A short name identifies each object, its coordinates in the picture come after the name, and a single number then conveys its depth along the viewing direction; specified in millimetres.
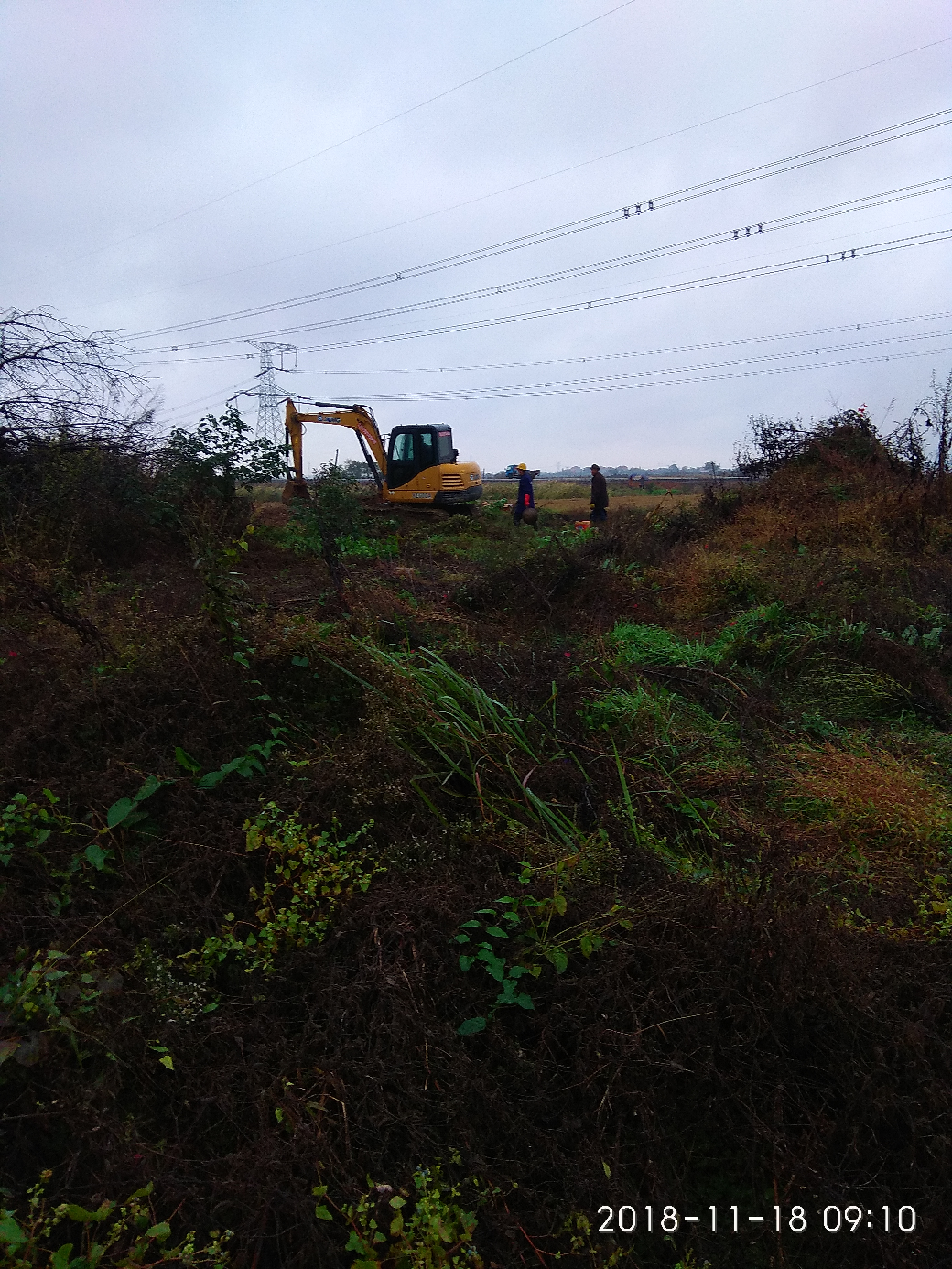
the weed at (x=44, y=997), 2029
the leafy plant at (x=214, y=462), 10766
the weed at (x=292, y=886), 2529
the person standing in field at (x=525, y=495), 16514
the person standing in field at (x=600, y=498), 15773
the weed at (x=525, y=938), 2346
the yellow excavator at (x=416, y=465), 17453
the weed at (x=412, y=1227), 1730
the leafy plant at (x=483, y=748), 3107
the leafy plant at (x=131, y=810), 2889
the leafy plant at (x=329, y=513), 10727
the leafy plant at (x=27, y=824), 2877
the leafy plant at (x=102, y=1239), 1641
